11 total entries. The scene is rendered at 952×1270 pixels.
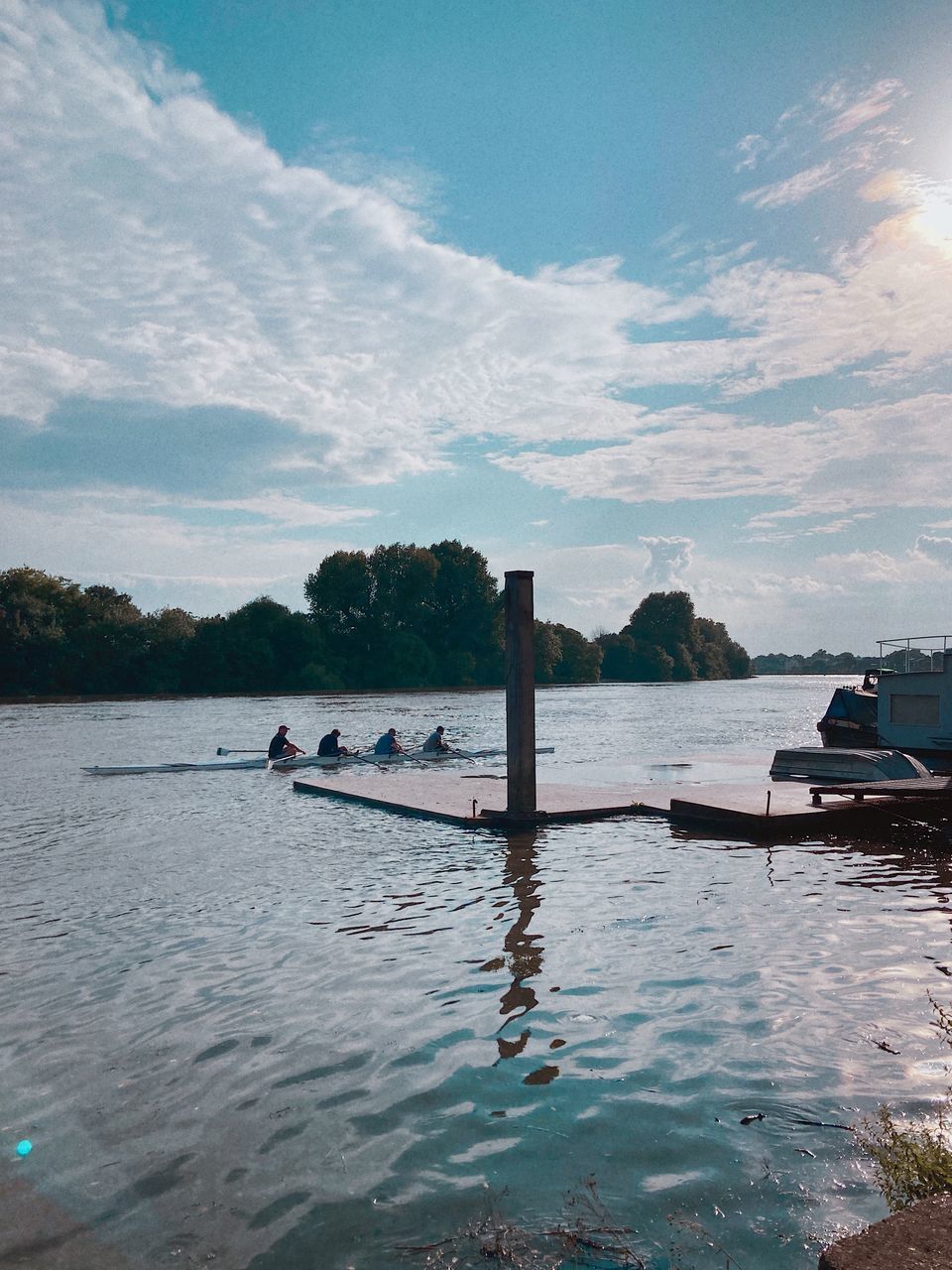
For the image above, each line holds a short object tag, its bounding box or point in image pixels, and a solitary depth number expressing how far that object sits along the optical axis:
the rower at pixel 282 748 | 26.41
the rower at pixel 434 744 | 27.04
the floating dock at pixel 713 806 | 13.92
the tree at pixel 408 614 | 107.12
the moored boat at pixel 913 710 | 22.78
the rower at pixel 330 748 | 26.06
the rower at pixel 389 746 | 26.59
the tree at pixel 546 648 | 121.50
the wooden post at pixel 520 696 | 14.11
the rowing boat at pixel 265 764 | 24.89
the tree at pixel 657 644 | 156.50
